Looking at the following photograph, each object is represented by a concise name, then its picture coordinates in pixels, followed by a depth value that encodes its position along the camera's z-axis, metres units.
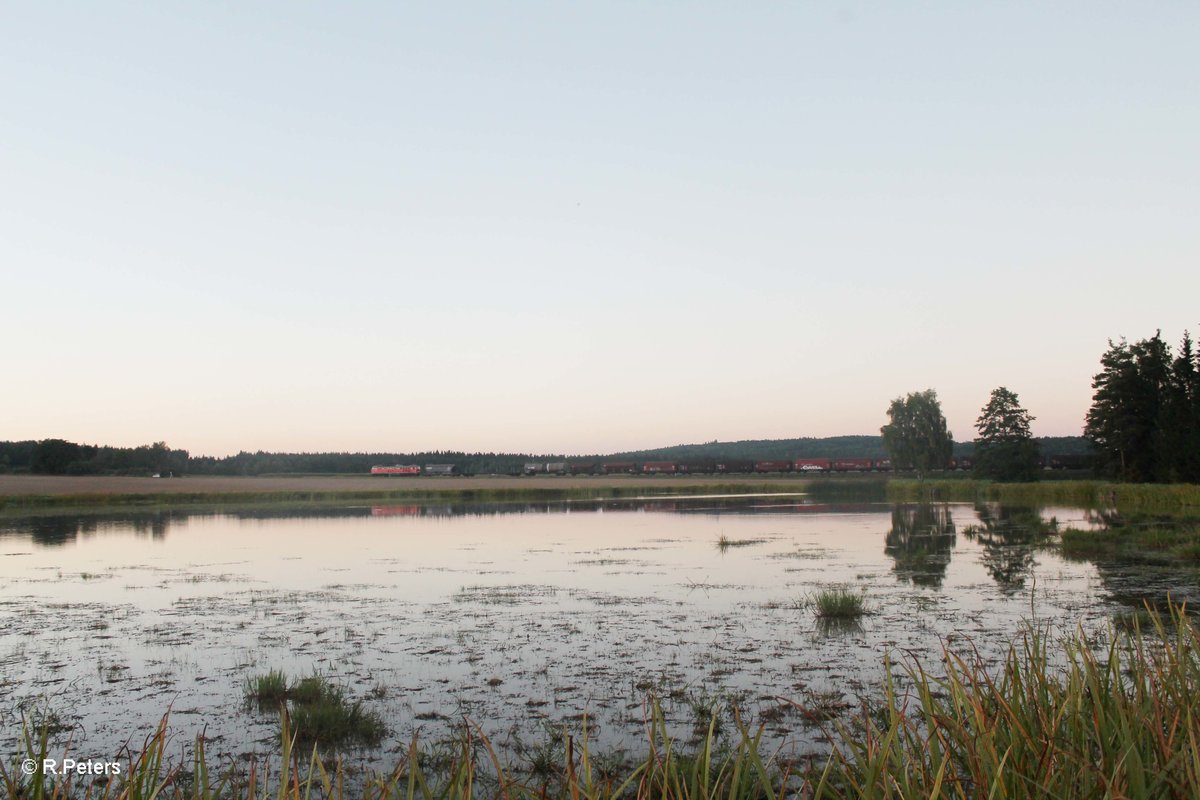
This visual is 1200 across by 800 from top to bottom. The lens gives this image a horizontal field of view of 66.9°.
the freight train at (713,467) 138.75
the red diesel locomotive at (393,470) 166.38
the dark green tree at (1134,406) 65.12
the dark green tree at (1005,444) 91.44
